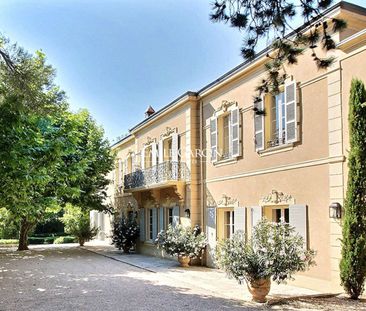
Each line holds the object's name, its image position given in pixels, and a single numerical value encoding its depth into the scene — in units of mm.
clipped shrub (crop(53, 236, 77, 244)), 31500
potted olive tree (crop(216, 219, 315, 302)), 8875
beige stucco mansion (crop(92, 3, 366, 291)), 9812
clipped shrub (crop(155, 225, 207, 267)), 14883
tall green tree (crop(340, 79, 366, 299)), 8867
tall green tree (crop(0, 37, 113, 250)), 7879
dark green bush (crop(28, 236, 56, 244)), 32812
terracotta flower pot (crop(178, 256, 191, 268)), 14953
